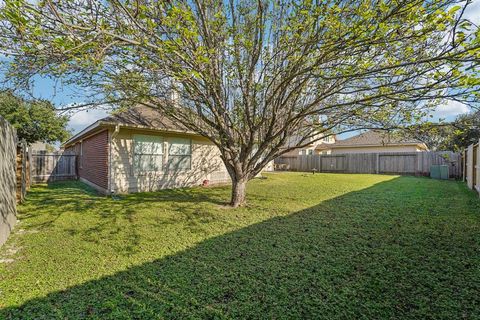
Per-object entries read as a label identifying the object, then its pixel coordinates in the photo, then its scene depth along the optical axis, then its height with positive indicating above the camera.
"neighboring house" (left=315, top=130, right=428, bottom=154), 21.00 +1.35
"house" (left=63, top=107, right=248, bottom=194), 8.87 +0.25
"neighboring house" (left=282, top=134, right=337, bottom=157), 24.90 +1.08
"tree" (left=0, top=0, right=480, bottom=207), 3.53 +1.87
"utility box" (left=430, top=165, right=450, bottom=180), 14.48 -0.70
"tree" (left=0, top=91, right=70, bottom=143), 15.55 +2.30
